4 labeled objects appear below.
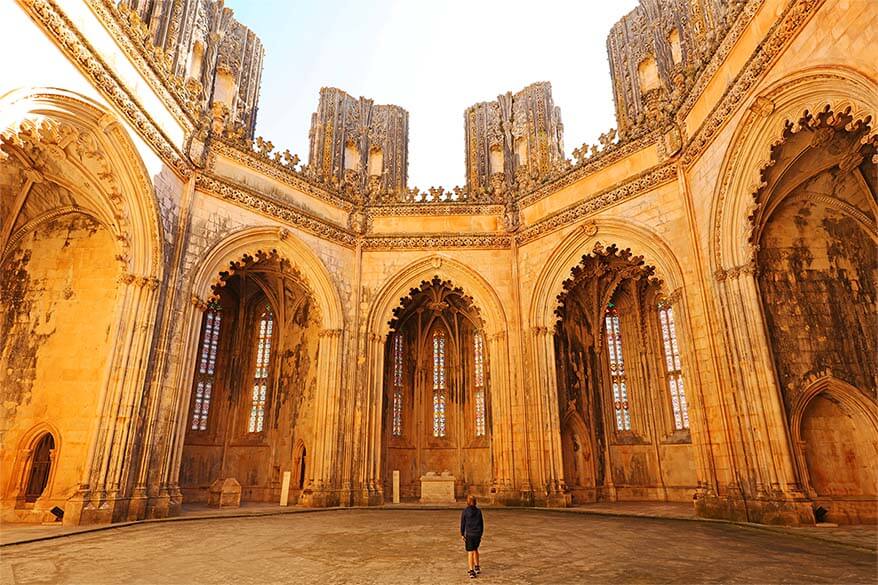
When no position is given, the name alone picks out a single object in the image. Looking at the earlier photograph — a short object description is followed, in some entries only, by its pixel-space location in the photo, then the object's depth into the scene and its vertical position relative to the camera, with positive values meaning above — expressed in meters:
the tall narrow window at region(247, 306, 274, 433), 22.91 +3.88
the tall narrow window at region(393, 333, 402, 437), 24.73 +3.45
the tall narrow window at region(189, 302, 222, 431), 22.06 +3.94
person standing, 6.68 -1.02
